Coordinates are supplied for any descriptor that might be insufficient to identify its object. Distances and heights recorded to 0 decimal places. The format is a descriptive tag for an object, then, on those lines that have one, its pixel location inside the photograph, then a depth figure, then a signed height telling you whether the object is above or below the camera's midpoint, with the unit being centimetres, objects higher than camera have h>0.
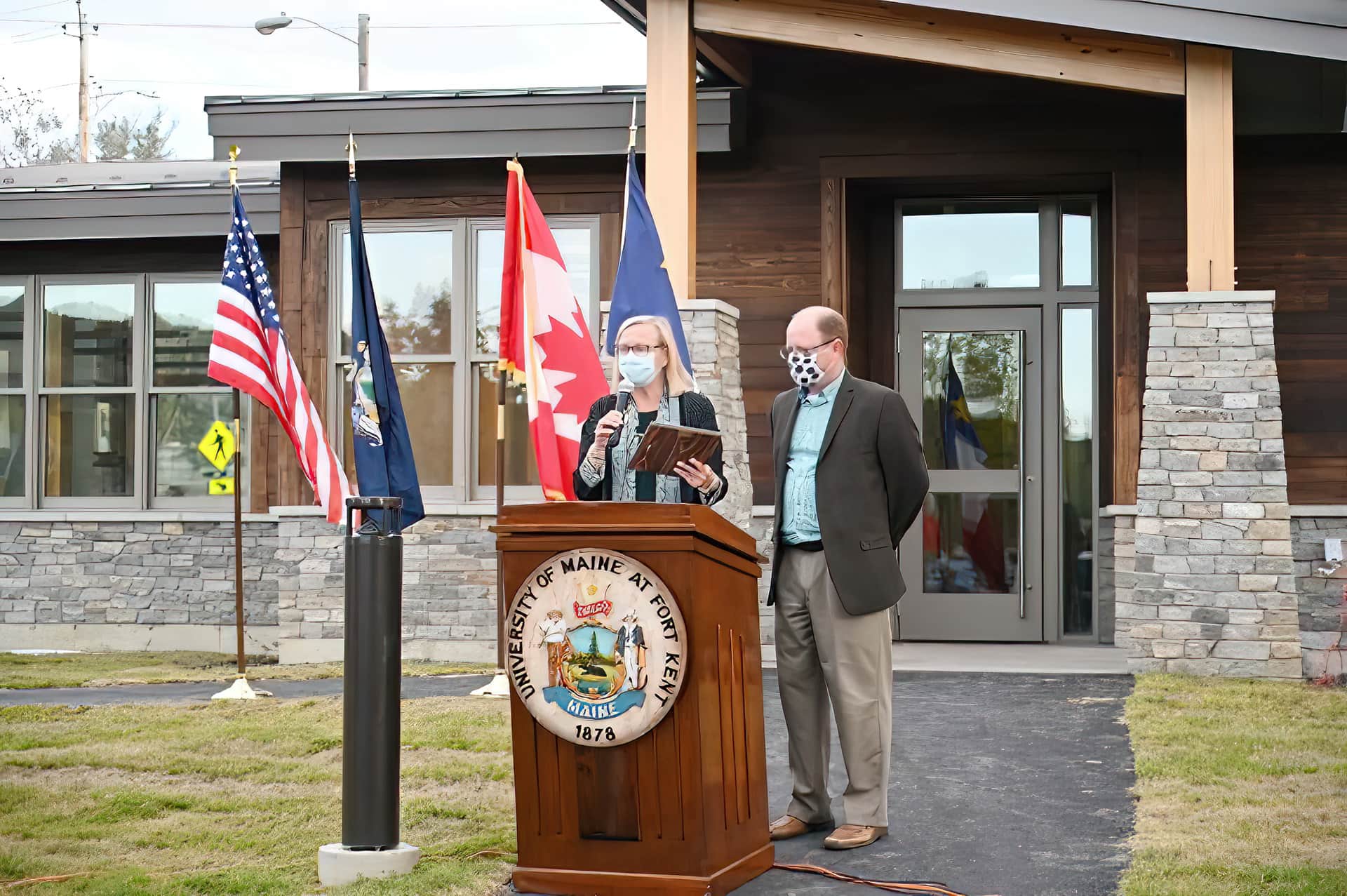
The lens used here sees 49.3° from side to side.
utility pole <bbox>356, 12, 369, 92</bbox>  3036 +871
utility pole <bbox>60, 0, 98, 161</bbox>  3784 +1034
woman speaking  482 +16
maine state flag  871 +32
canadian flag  877 +72
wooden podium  419 -88
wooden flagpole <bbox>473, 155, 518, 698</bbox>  866 -88
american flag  932 +73
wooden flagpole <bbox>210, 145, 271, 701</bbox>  901 -95
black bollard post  449 -72
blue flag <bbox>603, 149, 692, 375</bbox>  860 +112
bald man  504 -35
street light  3041 +875
